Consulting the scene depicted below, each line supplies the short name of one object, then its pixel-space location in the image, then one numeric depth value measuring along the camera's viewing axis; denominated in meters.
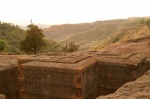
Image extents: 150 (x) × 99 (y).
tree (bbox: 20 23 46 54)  22.12
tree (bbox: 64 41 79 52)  28.49
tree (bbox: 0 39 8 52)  24.60
